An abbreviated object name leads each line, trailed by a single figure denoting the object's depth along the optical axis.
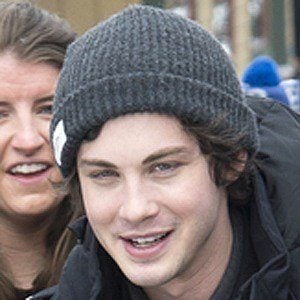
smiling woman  5.57
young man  4.09
